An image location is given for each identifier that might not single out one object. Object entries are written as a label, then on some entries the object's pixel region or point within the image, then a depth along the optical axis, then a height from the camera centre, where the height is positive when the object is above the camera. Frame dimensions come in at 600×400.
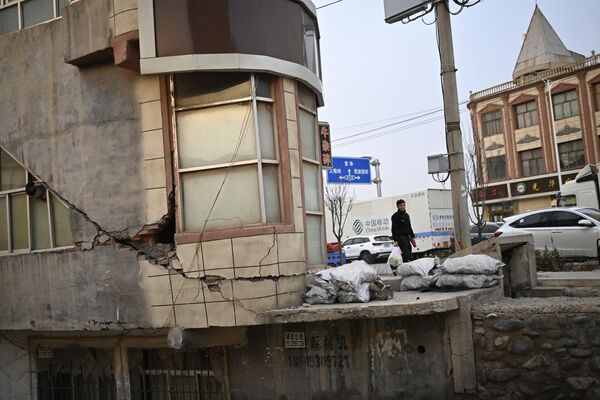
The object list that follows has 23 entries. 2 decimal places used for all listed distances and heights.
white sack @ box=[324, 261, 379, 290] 6.53 -0.62
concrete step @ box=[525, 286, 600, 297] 6.91 -1.13
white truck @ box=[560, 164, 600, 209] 17.79 +0.57
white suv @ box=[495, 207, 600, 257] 13.20 -0.52
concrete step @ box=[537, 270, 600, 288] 7.22 -1.05
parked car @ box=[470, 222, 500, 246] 20.61 -0.66
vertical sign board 8.54 +1.35
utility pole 9.17 +1.57
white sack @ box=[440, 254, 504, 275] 6.71 -0.64
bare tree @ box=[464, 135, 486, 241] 22.89 +1.68
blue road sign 25.52 +2.65
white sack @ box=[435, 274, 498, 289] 6.64 -0.83
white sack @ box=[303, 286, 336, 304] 6.52 -0.86
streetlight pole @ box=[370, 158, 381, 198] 33.19 +2.97
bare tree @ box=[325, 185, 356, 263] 29.23 +1.34
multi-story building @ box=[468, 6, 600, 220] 35.22 +5.95
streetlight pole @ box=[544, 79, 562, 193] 36.78 +6.12
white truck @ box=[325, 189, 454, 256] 25.16 +0.11
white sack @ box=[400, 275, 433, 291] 7.17 -0.85
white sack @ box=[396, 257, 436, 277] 7.24 -0.66
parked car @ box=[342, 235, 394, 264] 26.23 -1.18
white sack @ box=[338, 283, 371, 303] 6.45 -0.87
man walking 10.57 -0.19
